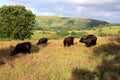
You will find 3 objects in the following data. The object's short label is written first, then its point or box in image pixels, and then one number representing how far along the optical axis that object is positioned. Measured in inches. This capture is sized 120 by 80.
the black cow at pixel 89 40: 406.7
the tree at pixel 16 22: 1239.4
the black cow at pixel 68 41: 424.4
